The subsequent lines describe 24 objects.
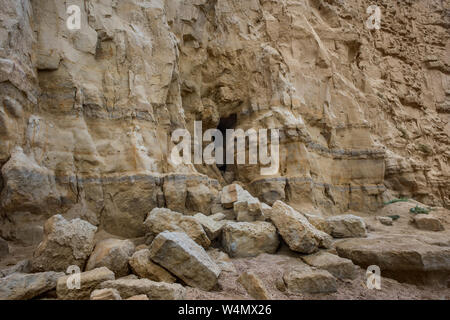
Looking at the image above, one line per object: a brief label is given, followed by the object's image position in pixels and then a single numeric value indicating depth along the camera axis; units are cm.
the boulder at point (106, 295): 225
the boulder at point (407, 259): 348
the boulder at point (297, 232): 386
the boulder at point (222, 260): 337
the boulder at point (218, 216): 482
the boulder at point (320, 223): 469
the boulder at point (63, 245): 295
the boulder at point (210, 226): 414
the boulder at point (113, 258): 304
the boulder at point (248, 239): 401
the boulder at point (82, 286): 249
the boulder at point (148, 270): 294
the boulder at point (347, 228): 476
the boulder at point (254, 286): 272
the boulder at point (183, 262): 292
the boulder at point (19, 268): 282
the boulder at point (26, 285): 241
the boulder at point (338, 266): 338
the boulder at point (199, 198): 523
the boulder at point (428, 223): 605
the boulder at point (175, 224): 381
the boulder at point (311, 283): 298
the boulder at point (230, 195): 517
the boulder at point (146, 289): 249
